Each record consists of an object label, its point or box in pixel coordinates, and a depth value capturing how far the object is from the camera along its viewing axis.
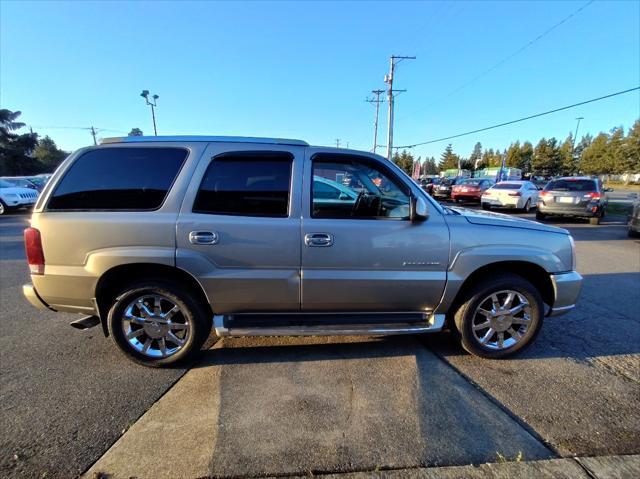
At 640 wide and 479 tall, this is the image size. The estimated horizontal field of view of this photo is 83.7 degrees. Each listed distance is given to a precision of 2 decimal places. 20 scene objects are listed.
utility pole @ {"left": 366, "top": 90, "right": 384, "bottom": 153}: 51.38
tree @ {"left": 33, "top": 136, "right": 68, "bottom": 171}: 59.81
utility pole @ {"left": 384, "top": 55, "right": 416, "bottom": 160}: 36.69
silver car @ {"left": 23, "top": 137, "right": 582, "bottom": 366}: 2.93
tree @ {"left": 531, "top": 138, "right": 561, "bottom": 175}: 81.69
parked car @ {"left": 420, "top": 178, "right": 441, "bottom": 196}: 25.98
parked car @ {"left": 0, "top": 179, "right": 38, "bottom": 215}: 15.68
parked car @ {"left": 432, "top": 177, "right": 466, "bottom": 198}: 24.78
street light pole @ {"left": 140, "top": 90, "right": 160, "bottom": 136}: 27.30
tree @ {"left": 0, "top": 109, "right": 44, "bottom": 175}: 50.47
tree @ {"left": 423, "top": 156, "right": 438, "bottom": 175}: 140.00
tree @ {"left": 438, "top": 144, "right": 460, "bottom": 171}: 110.68
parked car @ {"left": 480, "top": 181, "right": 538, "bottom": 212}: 15.70
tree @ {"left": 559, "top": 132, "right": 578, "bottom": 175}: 79.62
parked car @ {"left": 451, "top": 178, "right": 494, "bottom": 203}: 20.14
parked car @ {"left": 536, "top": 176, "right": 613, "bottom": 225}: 12.16
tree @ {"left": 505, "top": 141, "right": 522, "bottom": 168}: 88.12
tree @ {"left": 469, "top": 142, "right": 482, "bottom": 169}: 153.80
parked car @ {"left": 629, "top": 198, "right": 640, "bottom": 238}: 9.72
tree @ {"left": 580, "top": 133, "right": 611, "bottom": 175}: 68.81
